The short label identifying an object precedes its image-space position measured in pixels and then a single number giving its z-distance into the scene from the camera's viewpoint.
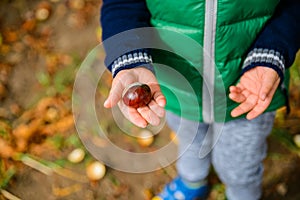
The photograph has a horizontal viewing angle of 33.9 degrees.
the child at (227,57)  0.91
